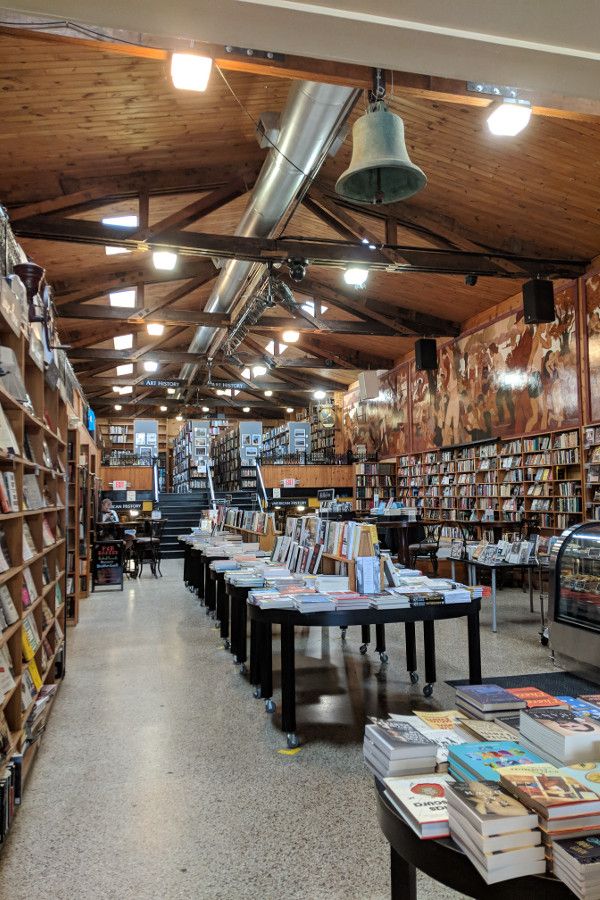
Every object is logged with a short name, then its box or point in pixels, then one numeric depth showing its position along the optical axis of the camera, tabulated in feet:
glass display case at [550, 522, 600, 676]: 14.55
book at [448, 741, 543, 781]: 4.52
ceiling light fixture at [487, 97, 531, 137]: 15.94
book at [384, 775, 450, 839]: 4.21
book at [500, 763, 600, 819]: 3.87
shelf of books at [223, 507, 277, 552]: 24.08
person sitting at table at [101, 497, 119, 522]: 36.96
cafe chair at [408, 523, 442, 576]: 30.01
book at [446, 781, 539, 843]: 3.82
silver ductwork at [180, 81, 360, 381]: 17.28
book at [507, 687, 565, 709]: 5.95
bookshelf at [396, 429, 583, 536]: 29.89
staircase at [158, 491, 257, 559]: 49.15
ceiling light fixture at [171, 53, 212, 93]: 14.79
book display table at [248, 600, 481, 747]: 11.35
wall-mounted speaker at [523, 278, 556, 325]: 28.09
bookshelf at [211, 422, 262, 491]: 64.49
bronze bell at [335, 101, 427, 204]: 11.38
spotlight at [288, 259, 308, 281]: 26.55
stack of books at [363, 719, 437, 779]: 4.98
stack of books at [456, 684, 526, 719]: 5.91
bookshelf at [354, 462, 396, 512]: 50.85
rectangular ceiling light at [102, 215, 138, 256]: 29.45
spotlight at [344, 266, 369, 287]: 27.66
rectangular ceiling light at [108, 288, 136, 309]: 43.24
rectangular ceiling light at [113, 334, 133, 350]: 56.49
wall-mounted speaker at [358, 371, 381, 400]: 47.60
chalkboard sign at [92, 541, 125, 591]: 32.12
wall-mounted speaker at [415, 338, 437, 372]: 41.09
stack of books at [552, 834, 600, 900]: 3.50
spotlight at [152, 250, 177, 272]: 32.01
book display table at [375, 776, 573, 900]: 3.74
